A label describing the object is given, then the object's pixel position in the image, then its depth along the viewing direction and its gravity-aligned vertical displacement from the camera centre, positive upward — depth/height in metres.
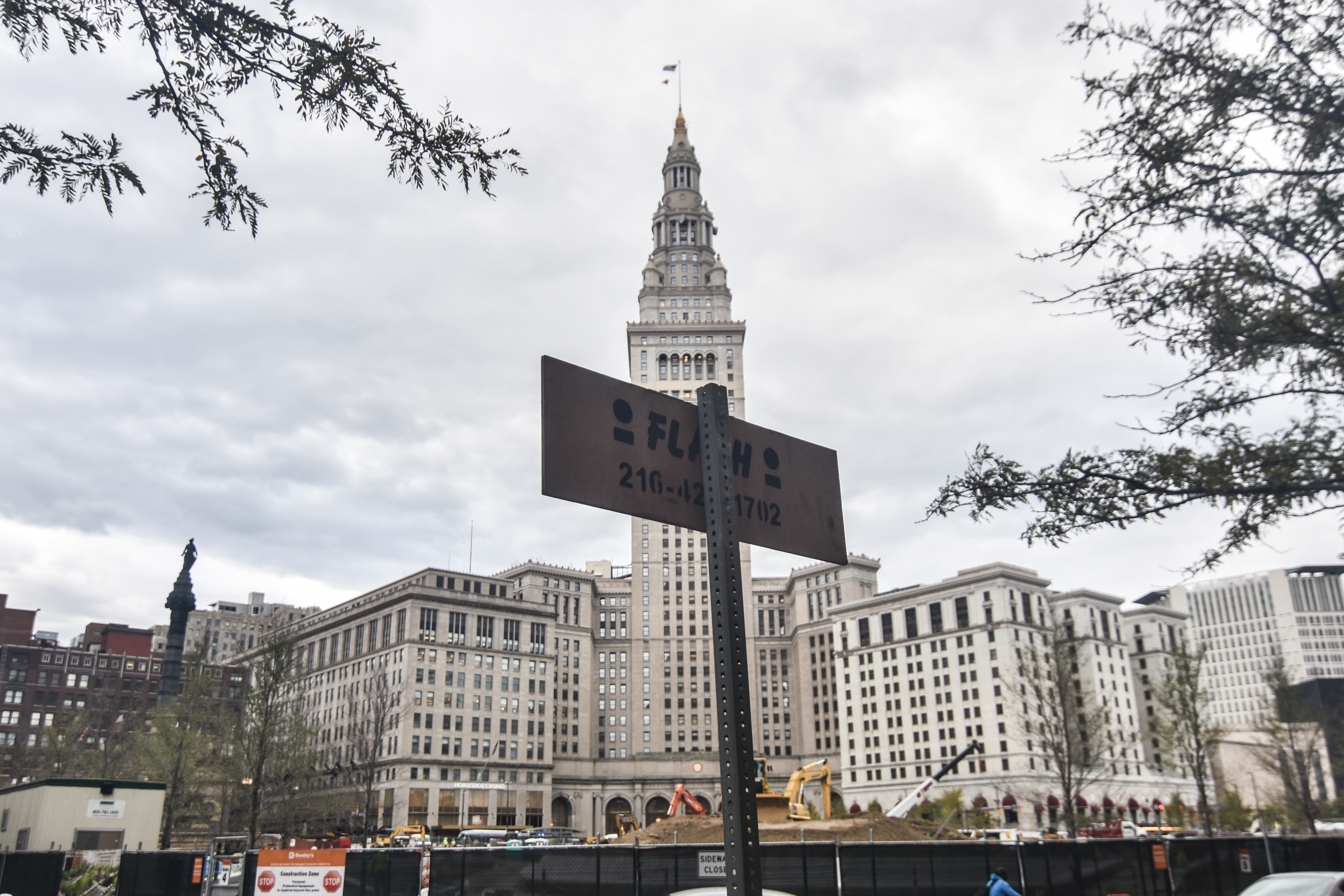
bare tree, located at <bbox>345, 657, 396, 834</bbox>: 63.06 +4.49
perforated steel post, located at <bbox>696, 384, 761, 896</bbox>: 3.67 +0.44
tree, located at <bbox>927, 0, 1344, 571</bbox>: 7.52 +3.79
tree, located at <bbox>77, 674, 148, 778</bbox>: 70.31 +5.89
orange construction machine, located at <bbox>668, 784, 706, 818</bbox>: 53.94 -1.51
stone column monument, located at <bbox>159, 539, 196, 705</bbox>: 103.75 +17.28
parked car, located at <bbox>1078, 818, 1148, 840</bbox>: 56.38 -4.02
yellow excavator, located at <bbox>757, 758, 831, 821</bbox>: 45.22 -1.19
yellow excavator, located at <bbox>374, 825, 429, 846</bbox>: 62.31 -3.56
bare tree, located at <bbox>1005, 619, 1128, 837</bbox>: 45.41 +2.57
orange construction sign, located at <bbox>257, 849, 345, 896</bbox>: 18.70 -1.62
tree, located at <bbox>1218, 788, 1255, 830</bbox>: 71.06 -3.93
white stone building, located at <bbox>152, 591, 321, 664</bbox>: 187.50 +29.74
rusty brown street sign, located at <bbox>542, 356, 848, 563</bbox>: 3.96 +1.30
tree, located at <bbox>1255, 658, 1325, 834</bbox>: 51.34 +0.78
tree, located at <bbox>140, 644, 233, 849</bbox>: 50.47 +1.97
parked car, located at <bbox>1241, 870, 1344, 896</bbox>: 13.73 -1.74
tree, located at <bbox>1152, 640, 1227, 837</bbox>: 46.41 +2.21
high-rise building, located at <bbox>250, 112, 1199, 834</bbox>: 108.50 +12.58
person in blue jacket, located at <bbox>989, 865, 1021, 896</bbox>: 15.52 -1.85
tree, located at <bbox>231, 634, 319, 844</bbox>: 44.97 +2.02
